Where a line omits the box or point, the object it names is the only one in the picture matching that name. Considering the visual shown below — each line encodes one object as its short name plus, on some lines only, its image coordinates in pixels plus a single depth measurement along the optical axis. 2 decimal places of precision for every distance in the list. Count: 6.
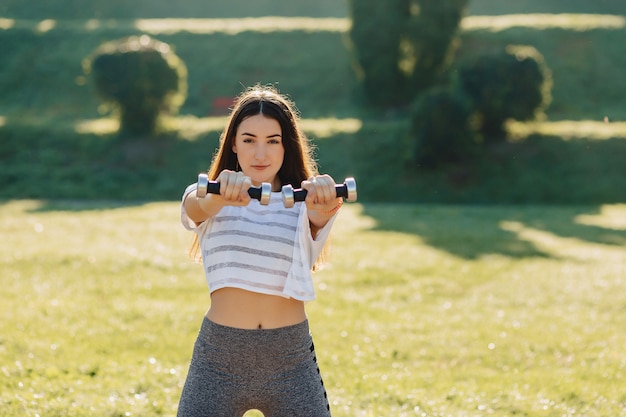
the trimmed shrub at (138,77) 23.08
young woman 3.35
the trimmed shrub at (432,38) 25.73
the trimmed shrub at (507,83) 21.94
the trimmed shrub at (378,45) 26.03
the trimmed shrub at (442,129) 21.45
